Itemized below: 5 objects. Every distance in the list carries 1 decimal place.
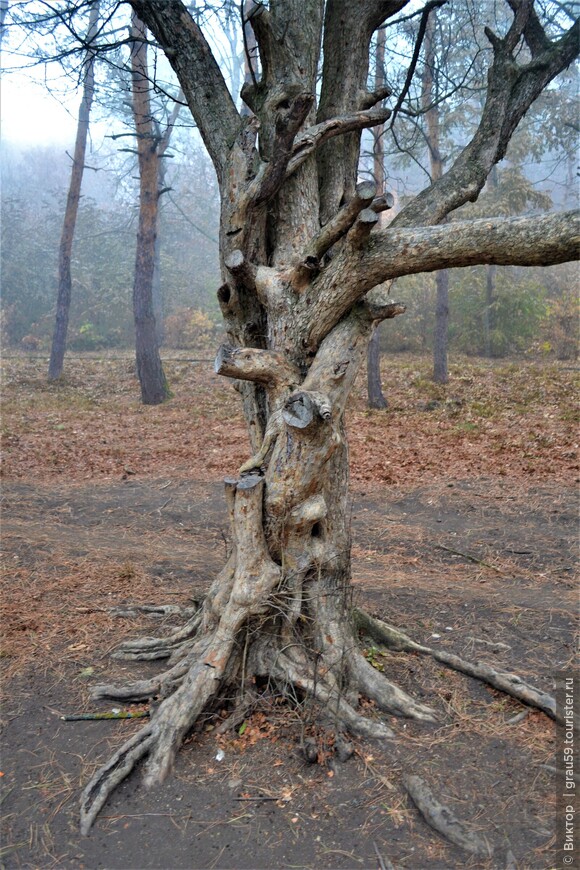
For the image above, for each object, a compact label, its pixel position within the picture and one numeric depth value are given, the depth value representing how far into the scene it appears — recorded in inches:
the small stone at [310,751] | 131.9
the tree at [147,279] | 633.0
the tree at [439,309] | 615.8
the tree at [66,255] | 731.4
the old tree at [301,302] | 141.3
